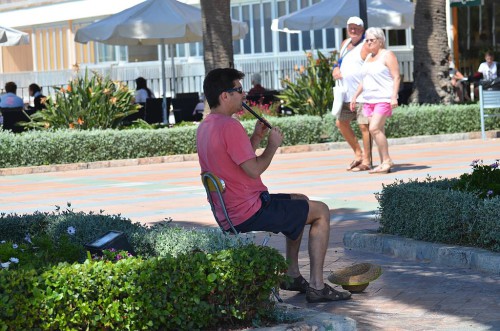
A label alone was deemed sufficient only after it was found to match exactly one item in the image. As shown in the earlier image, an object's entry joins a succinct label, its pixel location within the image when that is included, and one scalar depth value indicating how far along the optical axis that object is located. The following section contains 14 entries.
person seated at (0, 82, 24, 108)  23.66
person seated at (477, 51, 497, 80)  30.95
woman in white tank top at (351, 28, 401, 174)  14.41
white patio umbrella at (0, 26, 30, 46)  25.83
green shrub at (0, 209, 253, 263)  6.64
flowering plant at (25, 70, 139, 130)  20.61
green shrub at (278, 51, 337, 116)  22.33
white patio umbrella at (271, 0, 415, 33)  26.84
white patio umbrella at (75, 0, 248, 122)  24.56
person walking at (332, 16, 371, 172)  15.13
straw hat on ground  7.50
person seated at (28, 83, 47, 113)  23.49
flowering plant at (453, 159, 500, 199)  8.55
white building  34.62
